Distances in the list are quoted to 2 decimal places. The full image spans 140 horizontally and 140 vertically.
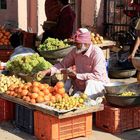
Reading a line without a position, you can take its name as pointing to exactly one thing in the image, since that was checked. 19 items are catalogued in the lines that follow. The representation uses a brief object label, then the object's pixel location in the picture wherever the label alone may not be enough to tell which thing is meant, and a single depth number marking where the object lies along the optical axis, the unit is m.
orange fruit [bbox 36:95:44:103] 6.07
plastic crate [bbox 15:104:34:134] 6.18
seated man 6.42
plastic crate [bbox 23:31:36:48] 10.73
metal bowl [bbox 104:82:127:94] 6.25
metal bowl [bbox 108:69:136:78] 9.60
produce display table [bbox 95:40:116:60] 9.59
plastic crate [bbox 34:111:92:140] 5.71
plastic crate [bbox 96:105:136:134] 6.05
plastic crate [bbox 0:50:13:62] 10.62
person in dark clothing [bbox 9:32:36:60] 10.98
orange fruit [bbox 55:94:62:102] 5.95
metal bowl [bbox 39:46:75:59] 8.88
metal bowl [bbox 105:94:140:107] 6.02
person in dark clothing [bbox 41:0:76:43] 9.14
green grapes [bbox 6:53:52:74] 7.96
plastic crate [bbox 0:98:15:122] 6.78
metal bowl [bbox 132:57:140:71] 7.70
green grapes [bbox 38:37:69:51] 9.00
